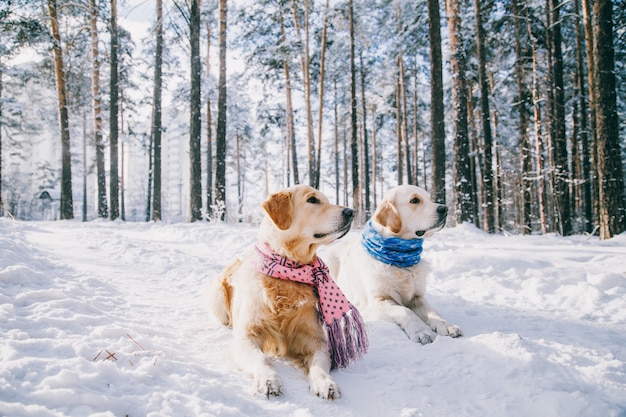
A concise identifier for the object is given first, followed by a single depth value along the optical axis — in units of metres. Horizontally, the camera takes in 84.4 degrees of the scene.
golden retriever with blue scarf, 3.40
